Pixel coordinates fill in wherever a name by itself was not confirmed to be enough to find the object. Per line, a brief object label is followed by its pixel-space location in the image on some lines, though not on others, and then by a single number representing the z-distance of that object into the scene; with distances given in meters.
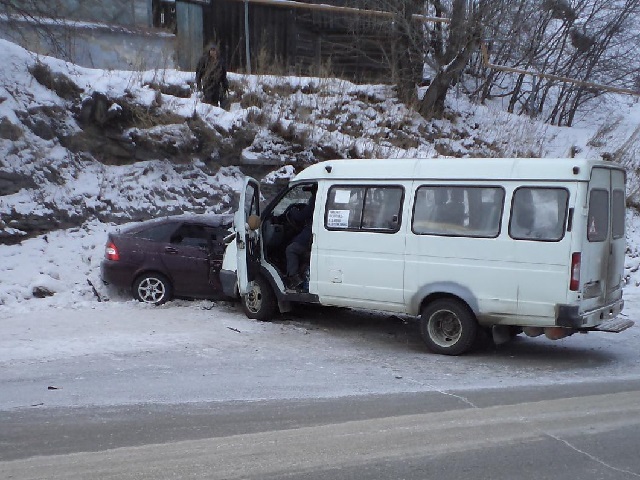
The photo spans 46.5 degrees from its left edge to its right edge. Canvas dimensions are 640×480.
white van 8.48
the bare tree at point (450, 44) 20.41
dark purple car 11.95
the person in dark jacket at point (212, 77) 17.50
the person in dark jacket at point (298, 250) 10.66
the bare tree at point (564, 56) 23.56
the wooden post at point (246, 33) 21.57
